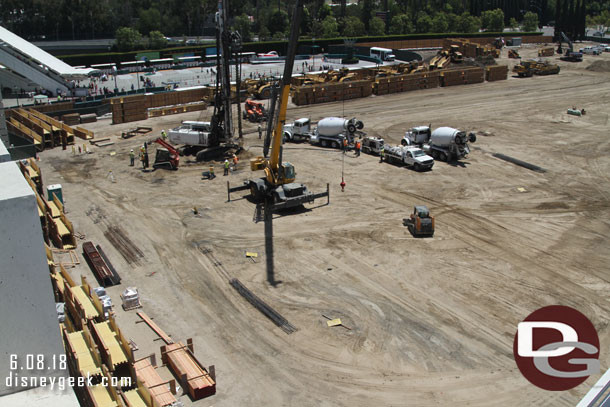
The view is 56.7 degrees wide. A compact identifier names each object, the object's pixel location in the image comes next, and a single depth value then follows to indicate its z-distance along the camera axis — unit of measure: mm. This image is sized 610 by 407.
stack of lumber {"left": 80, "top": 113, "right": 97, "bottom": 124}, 54500
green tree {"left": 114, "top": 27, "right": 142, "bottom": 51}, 103375
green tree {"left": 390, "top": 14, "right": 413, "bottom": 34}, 126000
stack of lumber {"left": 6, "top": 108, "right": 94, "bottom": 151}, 46656
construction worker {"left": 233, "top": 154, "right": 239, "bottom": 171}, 41094
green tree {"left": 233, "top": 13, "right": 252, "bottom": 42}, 118188
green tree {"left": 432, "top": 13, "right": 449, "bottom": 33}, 128875
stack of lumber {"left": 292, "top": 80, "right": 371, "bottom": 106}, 61500
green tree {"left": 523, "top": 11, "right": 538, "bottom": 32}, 139250
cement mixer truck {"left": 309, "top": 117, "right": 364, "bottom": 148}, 44969
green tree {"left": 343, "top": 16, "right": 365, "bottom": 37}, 117812
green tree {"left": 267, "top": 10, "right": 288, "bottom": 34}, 126375
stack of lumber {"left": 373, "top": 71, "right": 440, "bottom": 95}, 67375
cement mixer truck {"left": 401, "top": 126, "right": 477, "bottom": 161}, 41375
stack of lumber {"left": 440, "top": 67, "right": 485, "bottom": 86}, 72750
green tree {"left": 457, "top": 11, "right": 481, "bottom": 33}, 131750
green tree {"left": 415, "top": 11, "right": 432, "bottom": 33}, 128375
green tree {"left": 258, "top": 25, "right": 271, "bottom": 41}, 121000
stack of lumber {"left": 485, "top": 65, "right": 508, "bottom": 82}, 76250
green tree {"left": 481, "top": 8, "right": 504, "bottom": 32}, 136875
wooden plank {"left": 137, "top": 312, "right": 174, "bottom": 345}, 20656
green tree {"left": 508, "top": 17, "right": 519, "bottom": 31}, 147262
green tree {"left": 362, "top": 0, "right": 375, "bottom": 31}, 134375
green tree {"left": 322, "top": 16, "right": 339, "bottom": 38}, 115875
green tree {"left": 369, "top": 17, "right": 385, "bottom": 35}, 122562
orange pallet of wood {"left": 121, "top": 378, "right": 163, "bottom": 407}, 15749
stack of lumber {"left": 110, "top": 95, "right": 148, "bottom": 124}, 54250
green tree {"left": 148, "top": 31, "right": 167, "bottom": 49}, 104438
